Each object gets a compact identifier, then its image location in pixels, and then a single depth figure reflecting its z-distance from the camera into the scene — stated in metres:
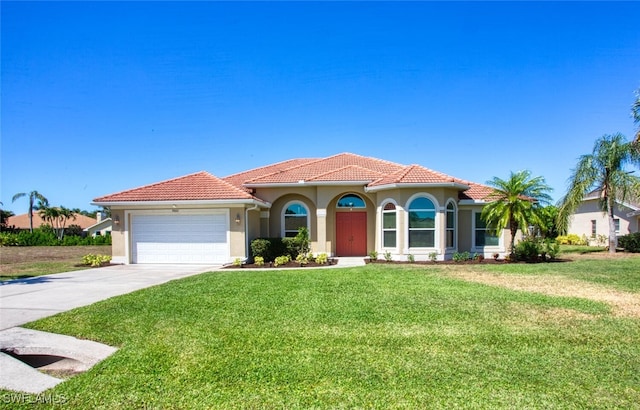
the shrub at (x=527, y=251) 17.92
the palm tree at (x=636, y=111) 16.23
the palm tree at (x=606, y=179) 21.30
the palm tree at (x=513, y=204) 17.14
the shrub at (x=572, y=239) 32.34
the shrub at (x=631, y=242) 23.48
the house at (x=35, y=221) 61.66
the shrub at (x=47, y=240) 37.72
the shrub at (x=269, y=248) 17.28
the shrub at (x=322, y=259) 17.11
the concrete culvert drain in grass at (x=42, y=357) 4.74
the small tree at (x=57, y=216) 60.28
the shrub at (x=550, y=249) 18.34
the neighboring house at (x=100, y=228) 55.53
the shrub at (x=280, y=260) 16.66
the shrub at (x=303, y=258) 17.23
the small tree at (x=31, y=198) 55.44
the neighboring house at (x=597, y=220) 27.88
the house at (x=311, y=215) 17.42
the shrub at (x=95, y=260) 17.28
